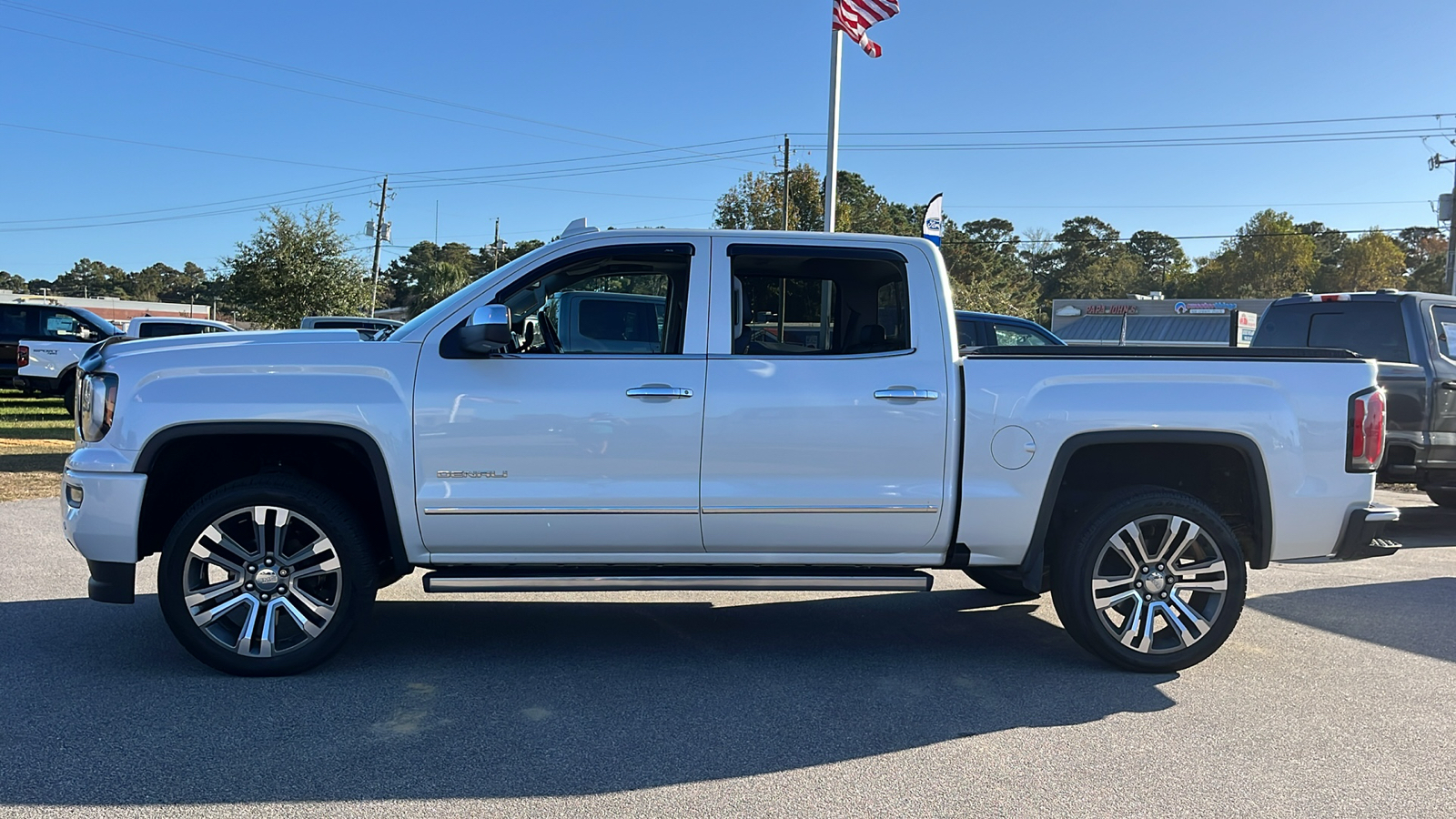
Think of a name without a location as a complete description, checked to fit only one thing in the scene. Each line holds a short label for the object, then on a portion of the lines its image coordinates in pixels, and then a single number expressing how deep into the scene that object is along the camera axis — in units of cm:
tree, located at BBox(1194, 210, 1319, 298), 8269
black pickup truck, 876
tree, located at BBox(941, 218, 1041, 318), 4728
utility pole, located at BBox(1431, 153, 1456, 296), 3835
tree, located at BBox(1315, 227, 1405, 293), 8225
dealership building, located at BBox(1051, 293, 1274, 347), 5259
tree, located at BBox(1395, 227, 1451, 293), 8322
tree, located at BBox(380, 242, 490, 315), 9300
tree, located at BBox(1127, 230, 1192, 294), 10175
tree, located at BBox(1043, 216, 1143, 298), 9394
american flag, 1614
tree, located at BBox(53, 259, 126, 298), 12088
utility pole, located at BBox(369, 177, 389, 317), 5012
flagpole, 1661
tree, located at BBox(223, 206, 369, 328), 3400
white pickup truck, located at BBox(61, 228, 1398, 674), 459
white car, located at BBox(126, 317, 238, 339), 1677
